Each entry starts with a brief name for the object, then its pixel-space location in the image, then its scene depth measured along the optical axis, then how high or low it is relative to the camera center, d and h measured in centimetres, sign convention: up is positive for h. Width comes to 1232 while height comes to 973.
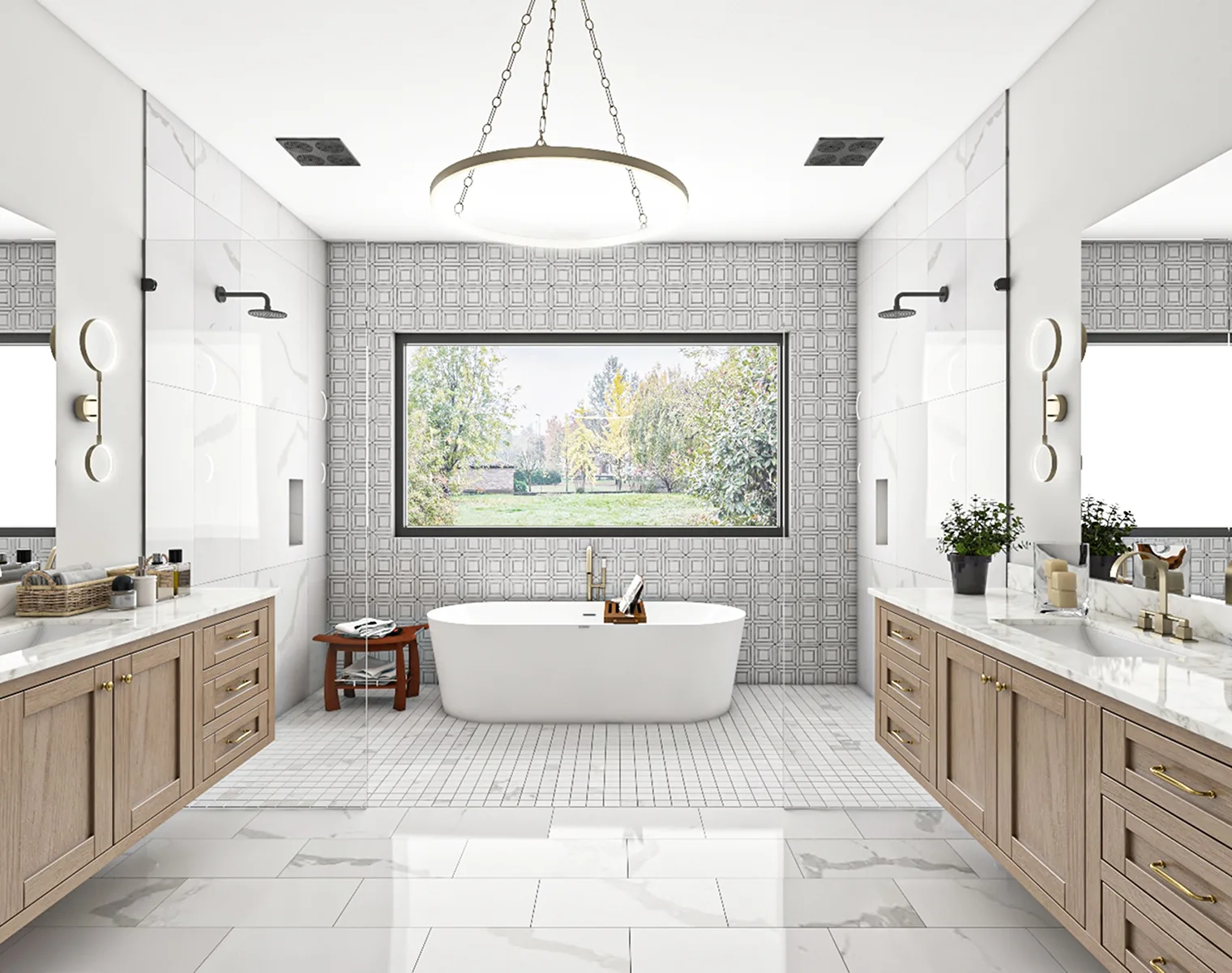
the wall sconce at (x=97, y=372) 293 +43
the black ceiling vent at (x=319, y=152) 383 +162
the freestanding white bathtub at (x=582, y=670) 432 -95
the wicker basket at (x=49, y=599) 261 -35
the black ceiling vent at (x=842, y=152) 383 +163
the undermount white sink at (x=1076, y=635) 237 -43
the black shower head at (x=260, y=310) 364 +87
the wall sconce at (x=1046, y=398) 296 +34
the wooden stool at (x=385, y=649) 425 -91
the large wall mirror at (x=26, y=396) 260 +30
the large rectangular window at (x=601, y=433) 530 +37
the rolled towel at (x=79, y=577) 271 -30
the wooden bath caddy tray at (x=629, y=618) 464 -72
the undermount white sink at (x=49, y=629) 247 -43
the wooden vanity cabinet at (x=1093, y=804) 148 -71
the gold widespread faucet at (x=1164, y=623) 218 -36
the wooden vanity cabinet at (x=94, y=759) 190 -74
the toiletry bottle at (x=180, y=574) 306 -32
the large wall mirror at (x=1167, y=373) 224 +35
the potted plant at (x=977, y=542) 308 -19
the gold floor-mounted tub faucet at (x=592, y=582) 514 -58
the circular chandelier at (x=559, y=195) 226 +116
